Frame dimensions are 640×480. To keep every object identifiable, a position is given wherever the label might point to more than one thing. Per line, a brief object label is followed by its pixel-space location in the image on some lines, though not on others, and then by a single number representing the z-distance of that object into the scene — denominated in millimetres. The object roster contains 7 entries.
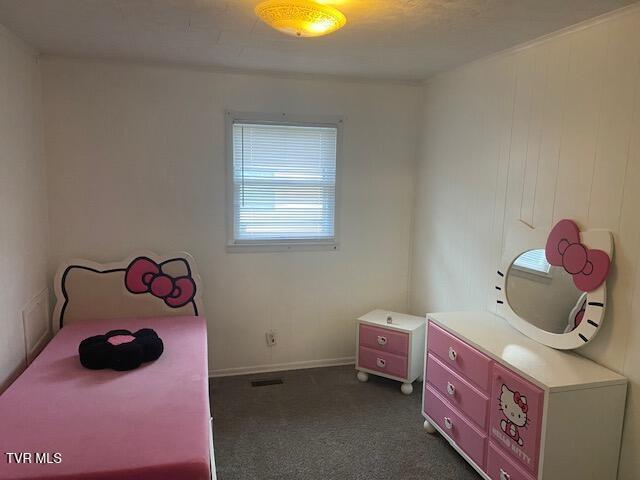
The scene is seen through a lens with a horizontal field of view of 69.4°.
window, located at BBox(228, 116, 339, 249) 3410
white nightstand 3293
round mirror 2215
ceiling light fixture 1719
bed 1586
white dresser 1909
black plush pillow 2307
